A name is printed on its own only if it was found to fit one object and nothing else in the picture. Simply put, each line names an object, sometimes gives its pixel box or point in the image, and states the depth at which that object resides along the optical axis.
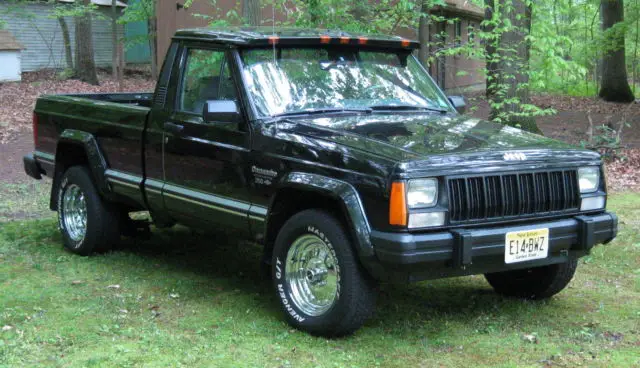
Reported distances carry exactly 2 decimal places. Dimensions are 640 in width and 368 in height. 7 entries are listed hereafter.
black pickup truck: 4.73
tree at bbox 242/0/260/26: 10.83
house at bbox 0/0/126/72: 28.36
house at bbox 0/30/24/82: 25.28
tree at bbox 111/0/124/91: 20.83
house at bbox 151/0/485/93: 19.14
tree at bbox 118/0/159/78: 25.48
